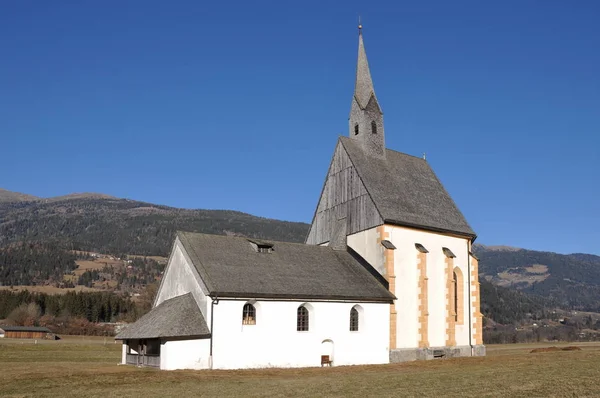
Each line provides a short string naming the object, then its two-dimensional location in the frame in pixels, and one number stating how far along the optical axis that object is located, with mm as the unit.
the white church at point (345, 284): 36625
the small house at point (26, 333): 108812
